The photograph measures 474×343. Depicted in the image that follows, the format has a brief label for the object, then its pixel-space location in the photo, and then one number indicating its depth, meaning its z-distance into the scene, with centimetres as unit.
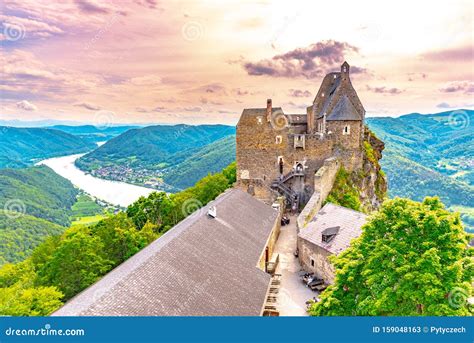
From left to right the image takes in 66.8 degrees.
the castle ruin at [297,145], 4047
